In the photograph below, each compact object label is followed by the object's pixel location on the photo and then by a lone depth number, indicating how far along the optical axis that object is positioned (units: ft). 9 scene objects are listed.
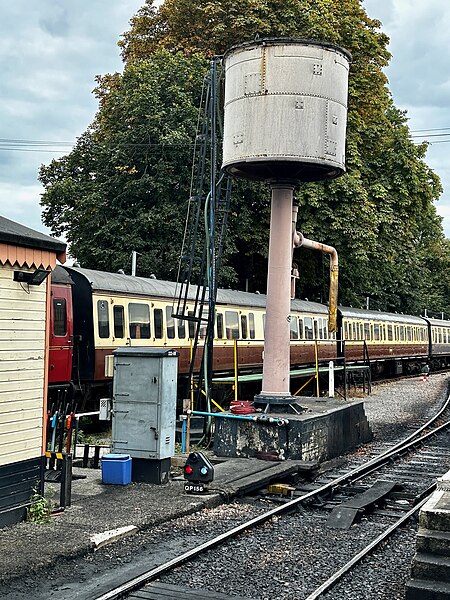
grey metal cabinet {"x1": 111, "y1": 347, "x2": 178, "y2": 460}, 33.86
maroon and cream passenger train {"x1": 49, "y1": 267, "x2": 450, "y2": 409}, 51.01
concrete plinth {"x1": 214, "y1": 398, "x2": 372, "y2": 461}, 40.29
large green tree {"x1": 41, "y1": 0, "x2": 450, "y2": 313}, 87.61
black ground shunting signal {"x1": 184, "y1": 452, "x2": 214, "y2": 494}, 32.78
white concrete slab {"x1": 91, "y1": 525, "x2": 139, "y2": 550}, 24.49
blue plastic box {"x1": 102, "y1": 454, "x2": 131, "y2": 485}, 33.12
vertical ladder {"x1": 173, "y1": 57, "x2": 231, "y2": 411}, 46.70
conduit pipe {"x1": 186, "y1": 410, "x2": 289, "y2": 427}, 39.99
